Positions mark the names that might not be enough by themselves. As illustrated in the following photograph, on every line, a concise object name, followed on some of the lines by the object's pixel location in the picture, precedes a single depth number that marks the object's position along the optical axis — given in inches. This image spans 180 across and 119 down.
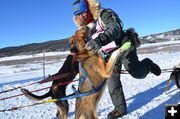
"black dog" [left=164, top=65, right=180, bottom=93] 200.0
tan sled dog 101.0
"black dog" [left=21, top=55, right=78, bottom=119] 135.7
